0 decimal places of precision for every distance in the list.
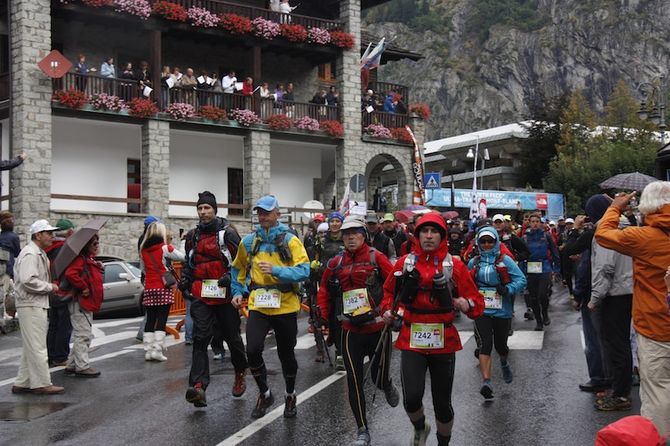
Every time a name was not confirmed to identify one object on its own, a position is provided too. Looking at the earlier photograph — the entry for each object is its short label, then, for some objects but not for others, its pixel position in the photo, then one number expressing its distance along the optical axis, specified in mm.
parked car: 18547
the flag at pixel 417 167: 34281
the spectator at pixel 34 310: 9477
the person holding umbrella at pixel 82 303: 10680
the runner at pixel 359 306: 7259
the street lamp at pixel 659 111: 28391
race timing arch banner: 36250
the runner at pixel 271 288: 7957
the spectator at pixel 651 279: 6031
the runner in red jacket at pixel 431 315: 6434
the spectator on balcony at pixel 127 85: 28094
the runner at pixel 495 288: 9203
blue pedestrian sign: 25734
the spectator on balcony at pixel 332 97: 32750
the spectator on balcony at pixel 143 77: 28391
